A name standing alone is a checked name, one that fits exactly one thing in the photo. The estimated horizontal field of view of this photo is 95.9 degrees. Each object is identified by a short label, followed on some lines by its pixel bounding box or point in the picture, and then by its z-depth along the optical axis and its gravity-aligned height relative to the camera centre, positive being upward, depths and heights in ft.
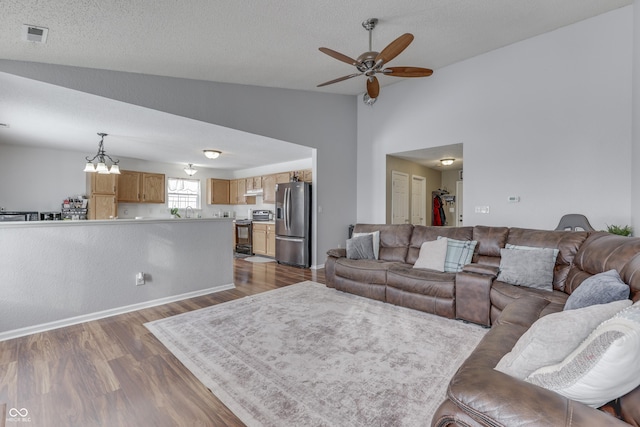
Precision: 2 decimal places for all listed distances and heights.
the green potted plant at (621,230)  10.71 -0.65
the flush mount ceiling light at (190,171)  23.53 +3.29
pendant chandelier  15.34 +2.40
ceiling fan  9.03 +5.09
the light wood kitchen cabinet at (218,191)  26.89 +1.89
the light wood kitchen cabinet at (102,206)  19.76 +0.33
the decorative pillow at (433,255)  11.59 -1.77
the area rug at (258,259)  21.79 -3.67
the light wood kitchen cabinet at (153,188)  22.63 +1.88
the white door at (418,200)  23.31 +1.03
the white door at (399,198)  20.39 +1.05
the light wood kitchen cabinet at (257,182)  24.84 +2.54
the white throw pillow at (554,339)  3.49 -1.57
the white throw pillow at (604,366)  2.71 -1.51
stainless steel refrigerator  19.01 -0.82
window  24.77 +1.65
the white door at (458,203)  25.16 +0.82
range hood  24.94 +1.69
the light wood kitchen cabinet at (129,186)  21.21 +1.85
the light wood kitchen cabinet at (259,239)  22.99 -2.22
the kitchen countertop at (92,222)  8.96 -0.40
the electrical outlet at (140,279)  11.29 -2.66
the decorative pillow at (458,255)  11.19 -1.67
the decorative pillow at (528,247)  9.29 -1.23
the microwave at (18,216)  14.83 -0.28
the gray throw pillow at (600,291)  4.91 -1.40
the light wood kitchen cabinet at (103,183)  19.77 +1.92
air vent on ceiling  7.56 +4.77
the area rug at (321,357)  5.63 -3.80
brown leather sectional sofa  2.89 -2.04
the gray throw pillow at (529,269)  8.98 -1.81
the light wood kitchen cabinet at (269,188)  23.57 +1.93
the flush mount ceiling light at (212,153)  19.00 +3.85
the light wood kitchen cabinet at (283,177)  22.52 +2.72
